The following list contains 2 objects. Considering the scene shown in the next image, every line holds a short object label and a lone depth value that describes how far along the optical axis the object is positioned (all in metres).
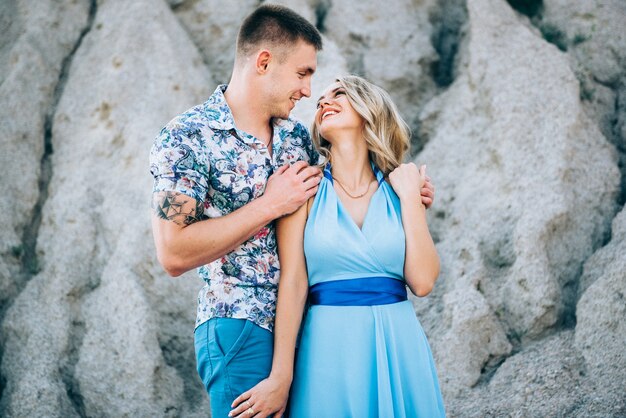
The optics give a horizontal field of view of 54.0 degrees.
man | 2.77
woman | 2.89
